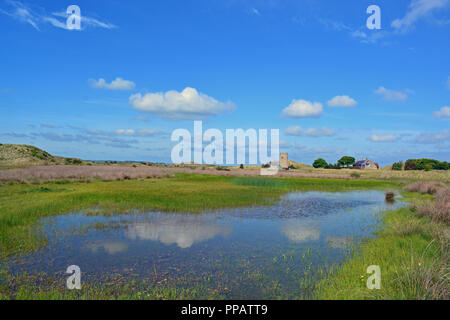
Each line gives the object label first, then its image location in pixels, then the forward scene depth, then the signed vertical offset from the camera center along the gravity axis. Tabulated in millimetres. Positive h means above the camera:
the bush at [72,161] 78075 +1449
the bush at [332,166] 113294 -391
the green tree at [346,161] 121375 +1856
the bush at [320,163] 122312 +985
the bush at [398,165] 103338 -29
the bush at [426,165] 93562 -39
